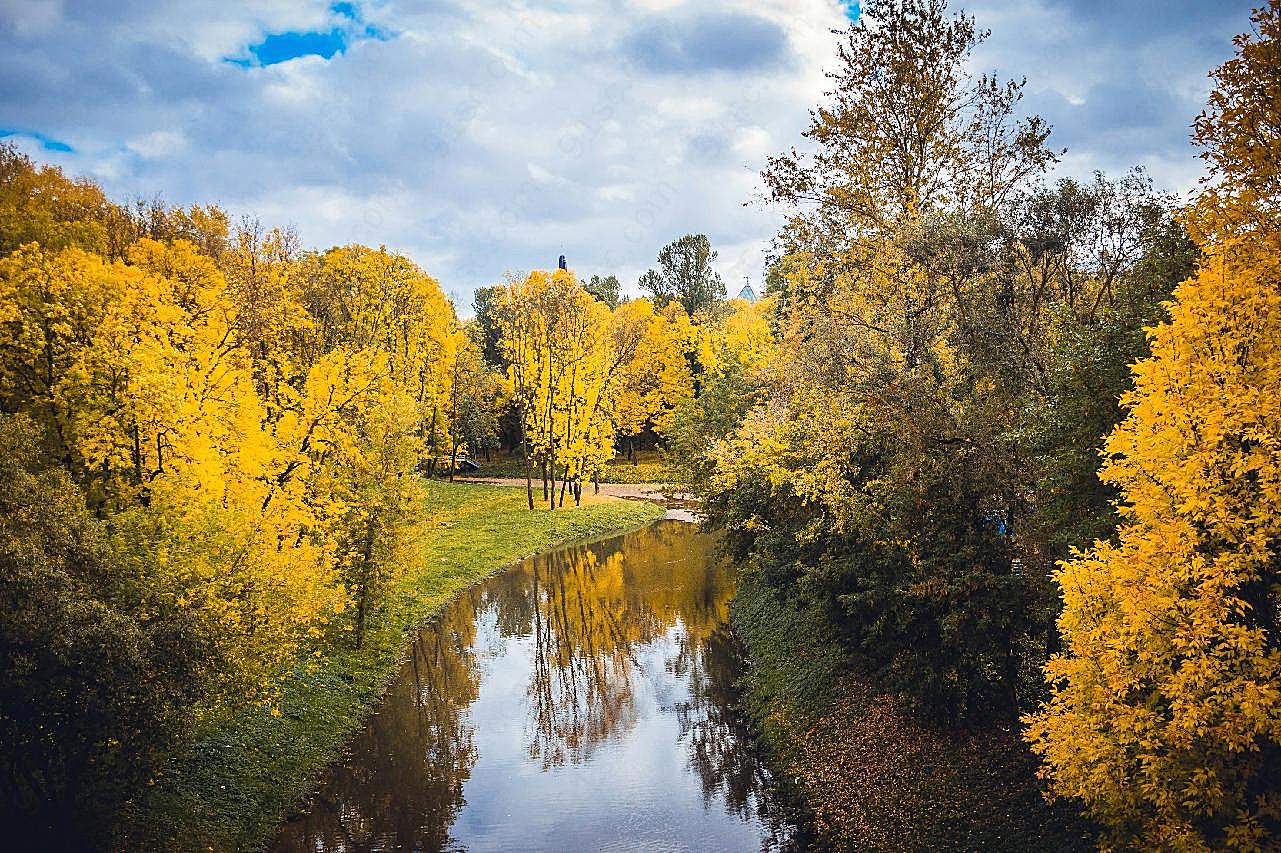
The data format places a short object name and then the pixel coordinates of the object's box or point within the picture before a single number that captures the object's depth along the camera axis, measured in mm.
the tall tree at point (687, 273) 89125
